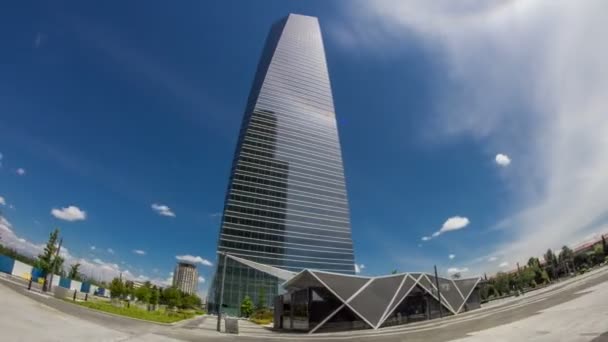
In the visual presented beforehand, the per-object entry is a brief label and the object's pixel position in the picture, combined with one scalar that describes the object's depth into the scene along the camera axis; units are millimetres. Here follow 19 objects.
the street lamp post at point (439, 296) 37950
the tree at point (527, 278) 91688
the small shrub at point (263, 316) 47550
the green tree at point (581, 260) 95362
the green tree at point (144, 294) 66944
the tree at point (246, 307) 68438
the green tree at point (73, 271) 77525
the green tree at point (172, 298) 74562
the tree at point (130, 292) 70038
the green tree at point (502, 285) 94875
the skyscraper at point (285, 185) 91250
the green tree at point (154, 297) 64819
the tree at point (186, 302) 81238
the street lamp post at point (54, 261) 38425
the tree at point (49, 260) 38906
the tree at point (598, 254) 88500
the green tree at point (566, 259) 94256
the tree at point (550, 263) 95625
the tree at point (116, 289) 59562
